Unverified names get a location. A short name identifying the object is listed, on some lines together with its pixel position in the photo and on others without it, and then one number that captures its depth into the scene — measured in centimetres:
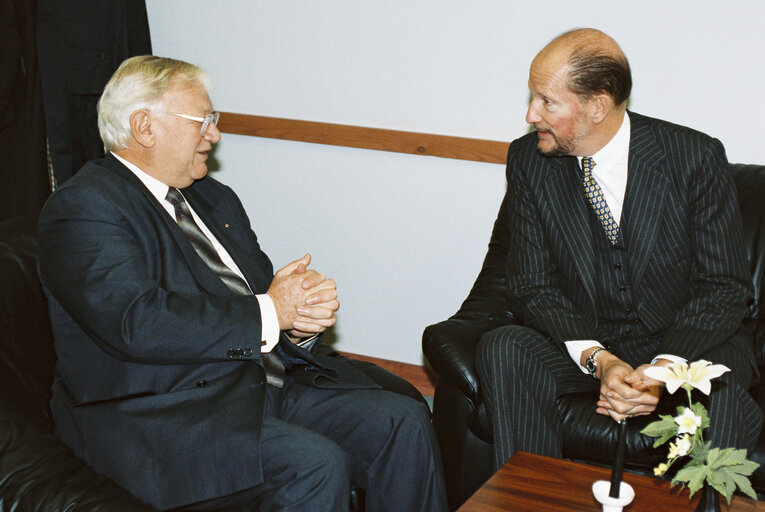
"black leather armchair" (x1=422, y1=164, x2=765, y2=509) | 245
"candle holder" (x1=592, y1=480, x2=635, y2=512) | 178
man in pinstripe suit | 244
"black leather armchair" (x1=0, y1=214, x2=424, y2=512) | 194
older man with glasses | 202
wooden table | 182
